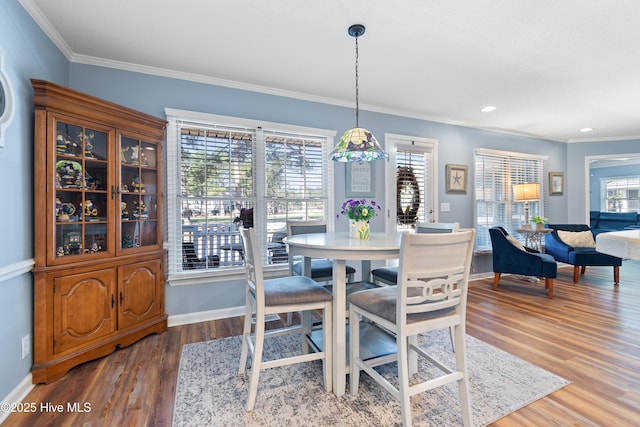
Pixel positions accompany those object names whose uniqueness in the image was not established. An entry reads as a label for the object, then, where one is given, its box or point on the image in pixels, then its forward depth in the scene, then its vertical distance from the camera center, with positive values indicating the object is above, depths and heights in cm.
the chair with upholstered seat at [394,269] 250 -51
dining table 174 -26
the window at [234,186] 295 +29
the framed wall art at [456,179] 452 +51
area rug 159 -109
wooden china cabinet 192 -11
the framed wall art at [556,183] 557 +53
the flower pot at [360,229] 227 -13
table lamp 474 +31
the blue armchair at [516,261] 372 -63
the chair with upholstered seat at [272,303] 168 -54
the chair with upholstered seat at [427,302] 140 -46
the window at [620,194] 812 +50
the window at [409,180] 409 +45
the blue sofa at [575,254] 429 -63
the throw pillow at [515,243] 401 -42
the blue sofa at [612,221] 734 -24
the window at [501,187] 486 +43
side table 459 -39
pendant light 225 +50
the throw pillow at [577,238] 474 -42
